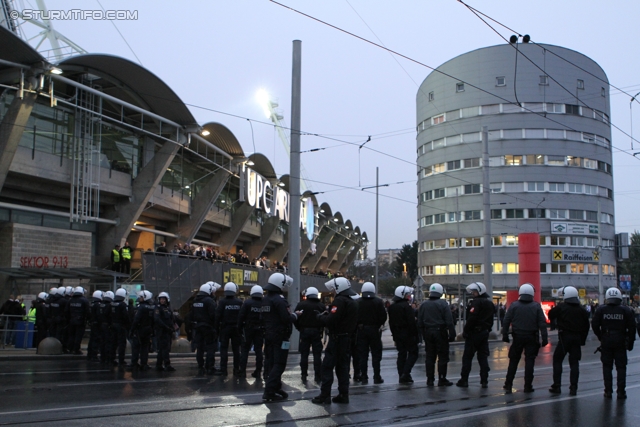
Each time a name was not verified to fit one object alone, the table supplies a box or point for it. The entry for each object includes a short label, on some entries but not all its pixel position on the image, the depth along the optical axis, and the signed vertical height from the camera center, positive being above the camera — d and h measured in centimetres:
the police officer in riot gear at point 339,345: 912 -96
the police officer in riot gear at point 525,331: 1085 -88
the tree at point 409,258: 10556 +363
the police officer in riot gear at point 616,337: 1044 -95
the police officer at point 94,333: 1611 -137
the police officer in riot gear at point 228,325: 1321 -94
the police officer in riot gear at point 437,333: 1148 -97
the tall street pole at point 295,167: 2141 +384
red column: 3362 +103
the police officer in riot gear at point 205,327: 1346 -101
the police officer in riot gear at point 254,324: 1262 -87
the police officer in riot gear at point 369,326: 1186 -87
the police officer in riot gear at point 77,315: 1731 -96
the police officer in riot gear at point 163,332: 1405 -117
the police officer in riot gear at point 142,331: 1423 -115
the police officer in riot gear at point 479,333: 1143 -97
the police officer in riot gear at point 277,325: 950 -71
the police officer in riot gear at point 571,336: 1089 -97
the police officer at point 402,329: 1230 -96
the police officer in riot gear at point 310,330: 1095 -91
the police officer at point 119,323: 1513 -104
